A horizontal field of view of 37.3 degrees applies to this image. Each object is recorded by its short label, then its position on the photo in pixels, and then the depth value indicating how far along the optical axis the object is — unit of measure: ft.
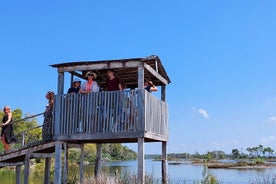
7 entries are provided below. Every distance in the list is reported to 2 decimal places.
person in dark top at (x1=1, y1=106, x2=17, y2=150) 45.73
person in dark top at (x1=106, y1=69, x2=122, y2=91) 41.16
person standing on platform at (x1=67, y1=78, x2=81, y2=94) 42.73
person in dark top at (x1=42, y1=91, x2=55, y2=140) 43.70
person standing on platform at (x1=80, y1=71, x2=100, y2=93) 41.25
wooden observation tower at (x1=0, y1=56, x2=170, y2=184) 39.24
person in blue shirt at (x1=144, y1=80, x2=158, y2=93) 45.31
